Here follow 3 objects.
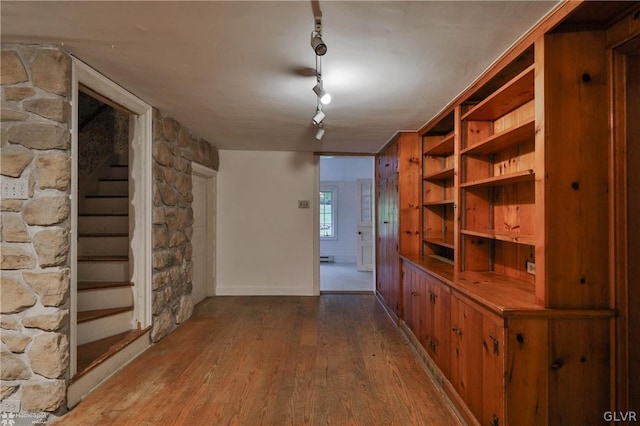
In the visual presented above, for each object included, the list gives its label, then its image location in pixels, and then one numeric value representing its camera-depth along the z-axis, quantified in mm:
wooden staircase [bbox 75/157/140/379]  2482
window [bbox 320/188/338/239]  7996
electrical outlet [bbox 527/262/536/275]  1962
